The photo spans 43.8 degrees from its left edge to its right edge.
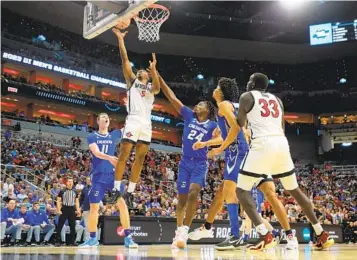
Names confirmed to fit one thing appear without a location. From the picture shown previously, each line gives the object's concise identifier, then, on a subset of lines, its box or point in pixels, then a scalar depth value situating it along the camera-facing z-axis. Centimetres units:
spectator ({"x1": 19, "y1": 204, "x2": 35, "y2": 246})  1177
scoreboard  3222
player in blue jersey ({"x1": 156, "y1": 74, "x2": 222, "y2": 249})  700
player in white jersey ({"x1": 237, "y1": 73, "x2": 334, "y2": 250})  536
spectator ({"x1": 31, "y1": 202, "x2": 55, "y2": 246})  1192
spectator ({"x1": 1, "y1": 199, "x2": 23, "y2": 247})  1152
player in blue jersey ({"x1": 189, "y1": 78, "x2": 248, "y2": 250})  678
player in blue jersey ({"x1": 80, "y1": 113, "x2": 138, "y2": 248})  744
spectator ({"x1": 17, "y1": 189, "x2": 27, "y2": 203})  1398
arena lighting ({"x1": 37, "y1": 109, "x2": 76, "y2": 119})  3766
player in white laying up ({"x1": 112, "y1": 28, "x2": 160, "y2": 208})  705
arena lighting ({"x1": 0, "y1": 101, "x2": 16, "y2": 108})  3500
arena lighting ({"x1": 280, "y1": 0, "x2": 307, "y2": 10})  3331
